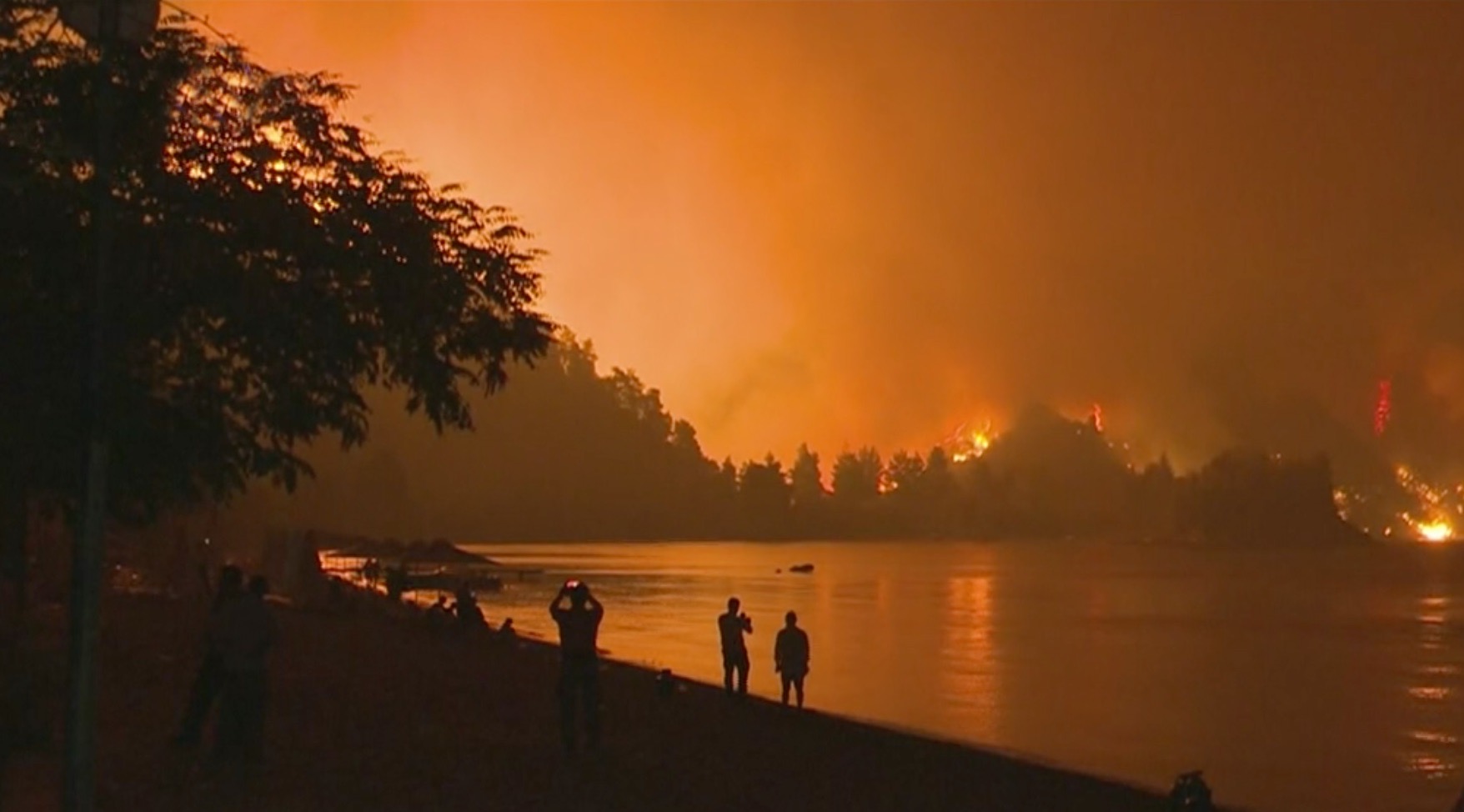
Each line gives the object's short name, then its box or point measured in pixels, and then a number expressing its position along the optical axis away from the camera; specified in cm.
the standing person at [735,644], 2859
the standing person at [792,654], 3030
